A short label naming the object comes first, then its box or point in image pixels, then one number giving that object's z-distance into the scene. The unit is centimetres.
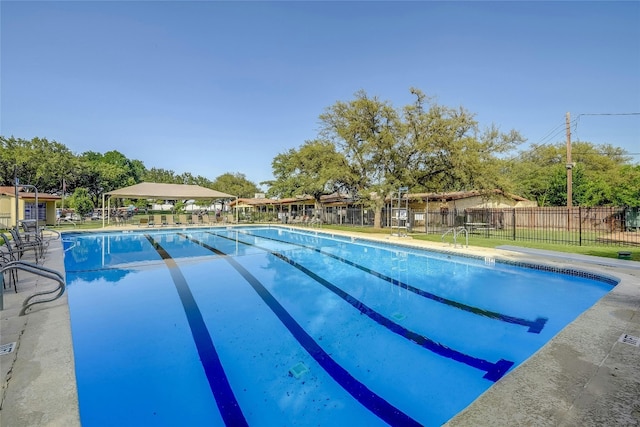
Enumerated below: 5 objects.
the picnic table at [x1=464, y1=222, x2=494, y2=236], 1848
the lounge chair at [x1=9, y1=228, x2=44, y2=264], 686
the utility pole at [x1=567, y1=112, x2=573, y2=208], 1697
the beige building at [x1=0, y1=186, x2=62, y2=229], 1764
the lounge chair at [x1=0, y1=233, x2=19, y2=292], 535
